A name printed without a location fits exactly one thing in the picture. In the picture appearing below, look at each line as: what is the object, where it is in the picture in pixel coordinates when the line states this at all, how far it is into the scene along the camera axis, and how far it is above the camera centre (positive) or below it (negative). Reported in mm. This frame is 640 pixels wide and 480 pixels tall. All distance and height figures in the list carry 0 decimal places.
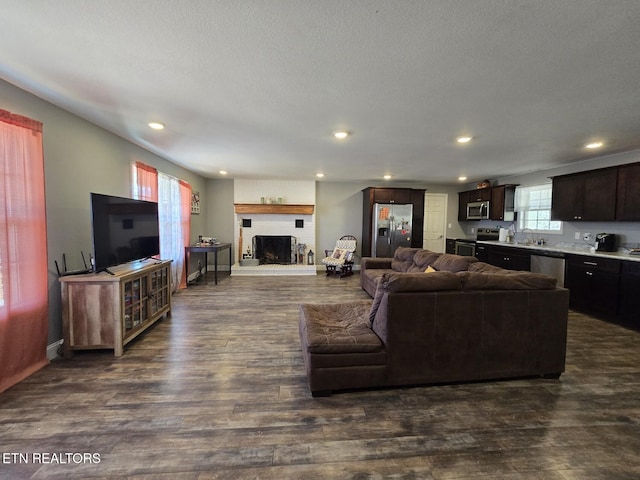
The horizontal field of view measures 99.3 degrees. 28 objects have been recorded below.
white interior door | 7652 +333
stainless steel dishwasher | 4329 -556
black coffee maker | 4164 -178
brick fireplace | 6949 +356
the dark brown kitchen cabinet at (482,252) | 5848 -495
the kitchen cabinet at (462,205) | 7137 +659
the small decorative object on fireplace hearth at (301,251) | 7184 -620
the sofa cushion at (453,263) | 3189 -420
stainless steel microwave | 6371 +458
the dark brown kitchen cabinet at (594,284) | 3652 -772
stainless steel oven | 6340 -446
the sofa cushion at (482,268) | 2785 -411
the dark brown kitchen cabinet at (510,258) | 4898 -544
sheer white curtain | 4441 +42
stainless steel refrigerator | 6621 +34
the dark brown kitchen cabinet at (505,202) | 5871 +593
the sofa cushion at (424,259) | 3973 -461
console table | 5340 -441
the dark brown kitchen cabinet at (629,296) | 3406 -842
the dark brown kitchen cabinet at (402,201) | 6664 +677
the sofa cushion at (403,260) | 4601 -572
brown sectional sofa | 2078 -857
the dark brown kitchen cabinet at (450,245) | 7269 -450
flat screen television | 2645 -48
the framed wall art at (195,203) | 6016 +537
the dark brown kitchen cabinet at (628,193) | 3738 +531
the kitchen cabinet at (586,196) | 4047 +556
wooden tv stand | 2555 -816
